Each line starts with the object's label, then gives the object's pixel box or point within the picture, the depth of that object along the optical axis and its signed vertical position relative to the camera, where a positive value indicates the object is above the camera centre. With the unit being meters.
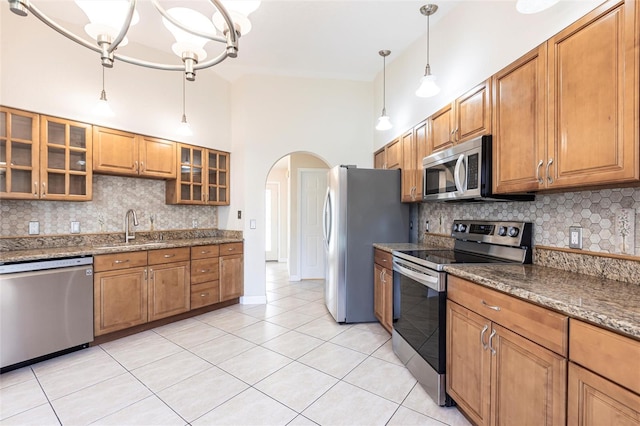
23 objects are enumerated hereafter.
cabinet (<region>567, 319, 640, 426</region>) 0.90 -0.54
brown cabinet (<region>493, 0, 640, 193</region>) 1.22 +0.52
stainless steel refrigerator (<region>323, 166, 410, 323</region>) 3.32 -0.16
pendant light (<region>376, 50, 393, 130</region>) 3.15 +1.70
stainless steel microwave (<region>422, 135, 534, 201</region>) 2.00 +0.31
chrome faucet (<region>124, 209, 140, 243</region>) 3.43 -0.13
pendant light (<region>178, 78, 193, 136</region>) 3.34 +0.96
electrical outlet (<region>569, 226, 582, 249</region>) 1.67 -0.13
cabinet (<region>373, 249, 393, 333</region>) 2.90 -0.78
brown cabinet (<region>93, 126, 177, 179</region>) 3.11 +0.67
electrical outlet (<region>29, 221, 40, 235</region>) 2.82 -0.14
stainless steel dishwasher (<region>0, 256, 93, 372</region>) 2.27 -0.80
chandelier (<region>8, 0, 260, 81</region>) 1.21 +0.86
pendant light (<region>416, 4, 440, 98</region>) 2.20 +0.96
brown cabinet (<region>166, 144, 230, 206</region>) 3.80 +0.48
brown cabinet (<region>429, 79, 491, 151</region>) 2.06 +0.75
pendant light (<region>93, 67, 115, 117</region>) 2.58 +0.94
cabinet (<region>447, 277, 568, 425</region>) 1.16 -0.68
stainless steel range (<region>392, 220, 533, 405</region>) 1.89 -0.52
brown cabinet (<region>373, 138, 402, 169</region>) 3.46 +0.75
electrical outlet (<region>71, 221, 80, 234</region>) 3.09 -0.15
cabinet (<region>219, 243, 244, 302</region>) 3.88 -0.78
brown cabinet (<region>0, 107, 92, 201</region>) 2.54 +0.52
